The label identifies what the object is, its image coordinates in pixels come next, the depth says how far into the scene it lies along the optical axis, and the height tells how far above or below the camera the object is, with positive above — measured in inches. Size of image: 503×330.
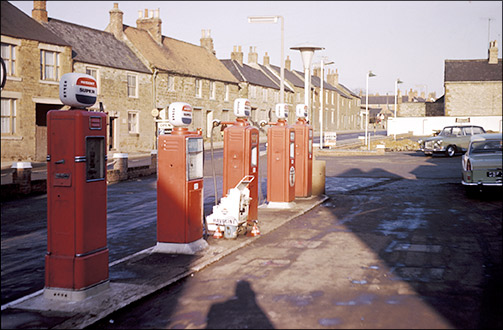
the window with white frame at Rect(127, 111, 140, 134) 1449.3 +31.4
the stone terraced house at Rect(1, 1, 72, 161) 1066.1 +103.0
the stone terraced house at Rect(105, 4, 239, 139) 1531.7 +203.0
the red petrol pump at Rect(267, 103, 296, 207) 495.5 -21.4
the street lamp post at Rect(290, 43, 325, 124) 703.1 +103.9
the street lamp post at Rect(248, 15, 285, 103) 754.0 +160.1
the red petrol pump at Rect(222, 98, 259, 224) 411.8 -13.6
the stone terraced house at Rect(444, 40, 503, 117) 2300.7 +195.8
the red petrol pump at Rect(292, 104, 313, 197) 554.3 -16.4
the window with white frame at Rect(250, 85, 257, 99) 2206.4 +175.8
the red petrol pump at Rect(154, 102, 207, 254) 324.2 -31.5
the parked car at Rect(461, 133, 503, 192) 550.6 -27.1
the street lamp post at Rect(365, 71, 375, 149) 1680.9 +190.8
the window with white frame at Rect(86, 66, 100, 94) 1275.8 +145.2
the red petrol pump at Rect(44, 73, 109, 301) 233.5 -25.4
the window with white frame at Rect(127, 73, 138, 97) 1430.9 +128.9
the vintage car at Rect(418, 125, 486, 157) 1214.3 -10.5
